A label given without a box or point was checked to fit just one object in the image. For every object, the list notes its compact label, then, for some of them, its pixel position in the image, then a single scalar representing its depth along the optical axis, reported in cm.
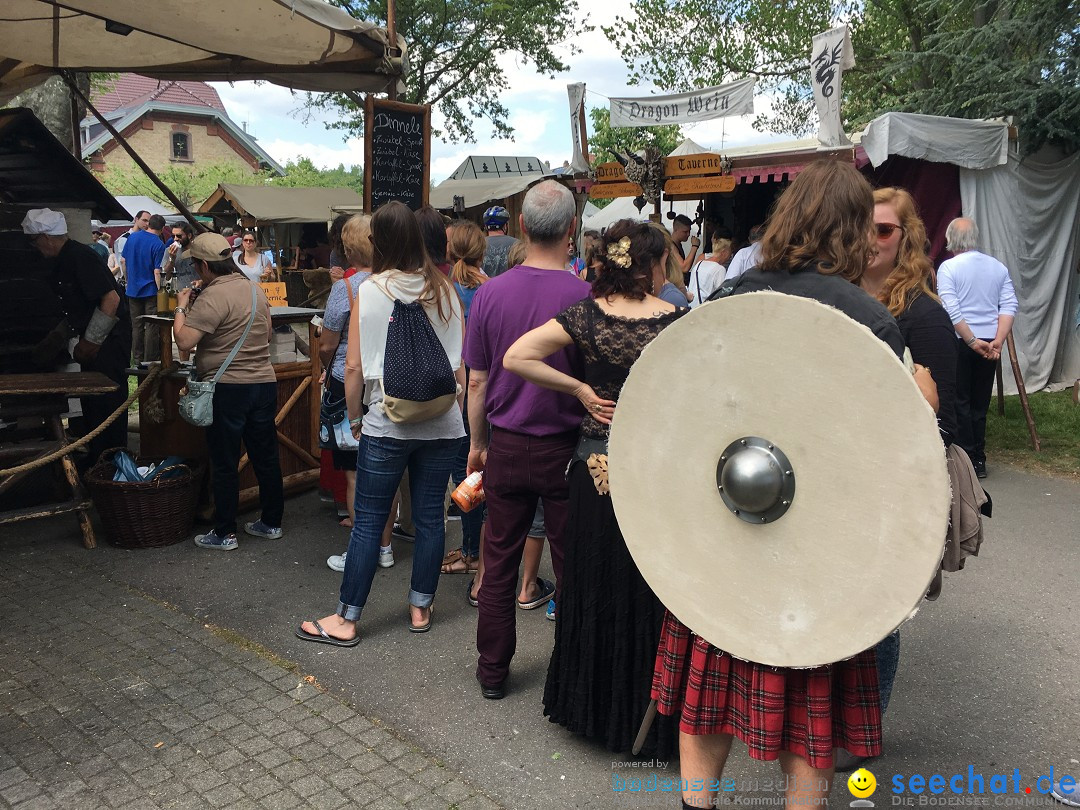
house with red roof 4194
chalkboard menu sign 541
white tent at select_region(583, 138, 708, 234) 1394
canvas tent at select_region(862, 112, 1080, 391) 811
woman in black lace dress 281
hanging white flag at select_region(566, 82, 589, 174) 1065
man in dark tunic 592
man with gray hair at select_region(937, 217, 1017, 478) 640
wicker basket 486
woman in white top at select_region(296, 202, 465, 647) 361
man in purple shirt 314
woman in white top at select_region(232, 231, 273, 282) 1334
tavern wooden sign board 772
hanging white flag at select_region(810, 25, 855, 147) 840
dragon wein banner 1037
